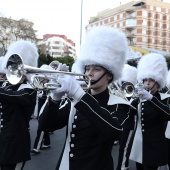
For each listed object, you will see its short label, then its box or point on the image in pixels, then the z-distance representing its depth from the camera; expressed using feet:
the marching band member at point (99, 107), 7.87
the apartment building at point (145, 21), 246.27
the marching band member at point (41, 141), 22.84
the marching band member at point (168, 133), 16.38
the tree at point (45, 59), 86.21
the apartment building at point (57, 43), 400.88
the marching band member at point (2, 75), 19.87
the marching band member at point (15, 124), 11.75
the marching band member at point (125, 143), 17.94
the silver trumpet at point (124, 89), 15.99
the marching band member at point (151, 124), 12.69
